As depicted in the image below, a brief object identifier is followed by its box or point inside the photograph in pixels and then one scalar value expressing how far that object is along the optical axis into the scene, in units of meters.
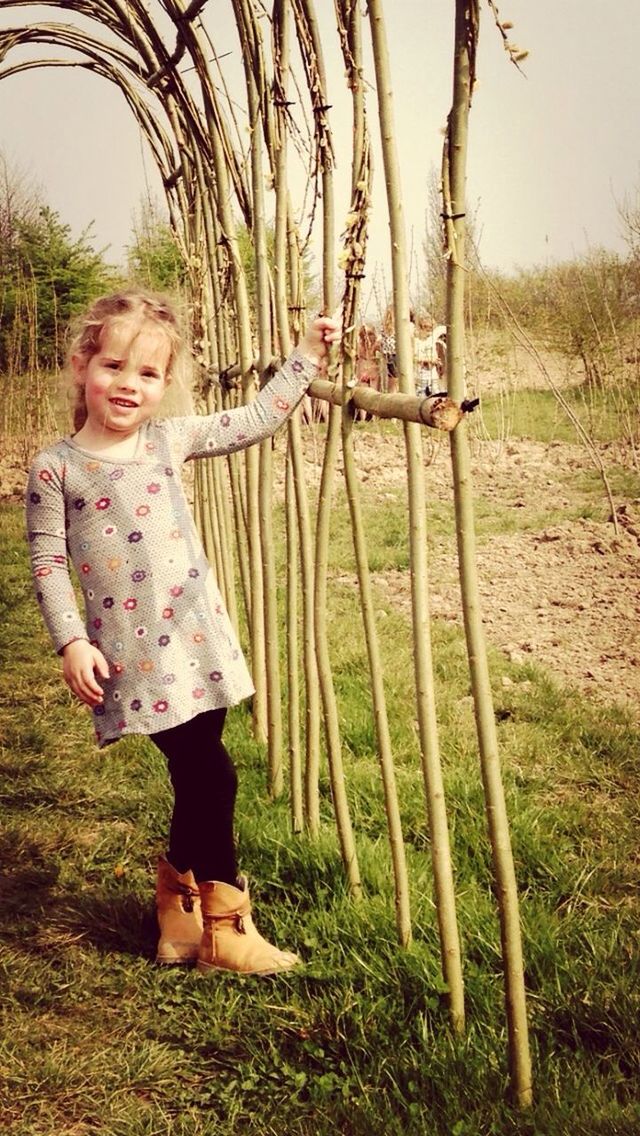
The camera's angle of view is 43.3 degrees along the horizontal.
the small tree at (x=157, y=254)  11.31
